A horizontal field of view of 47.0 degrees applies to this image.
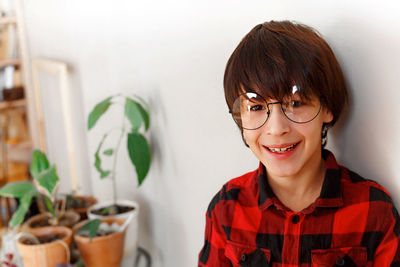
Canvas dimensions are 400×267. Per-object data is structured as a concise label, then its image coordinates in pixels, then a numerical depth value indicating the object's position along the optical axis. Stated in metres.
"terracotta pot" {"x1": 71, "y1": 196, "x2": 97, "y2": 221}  1.90
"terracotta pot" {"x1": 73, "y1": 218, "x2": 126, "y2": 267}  1.49
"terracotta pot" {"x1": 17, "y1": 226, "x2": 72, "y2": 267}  1.46
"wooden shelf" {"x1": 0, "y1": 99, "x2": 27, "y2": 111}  3.15
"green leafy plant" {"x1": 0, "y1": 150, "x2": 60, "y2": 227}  1.57
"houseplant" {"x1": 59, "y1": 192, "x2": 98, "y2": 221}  1.88
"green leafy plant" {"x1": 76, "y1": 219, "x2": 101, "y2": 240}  1.49
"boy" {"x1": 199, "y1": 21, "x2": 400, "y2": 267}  0.78
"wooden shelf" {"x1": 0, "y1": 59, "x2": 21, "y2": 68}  3.12
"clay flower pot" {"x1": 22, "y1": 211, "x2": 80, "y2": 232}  1.70
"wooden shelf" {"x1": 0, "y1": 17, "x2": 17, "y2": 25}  2.97
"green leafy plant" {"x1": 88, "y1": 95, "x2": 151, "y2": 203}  1.51
